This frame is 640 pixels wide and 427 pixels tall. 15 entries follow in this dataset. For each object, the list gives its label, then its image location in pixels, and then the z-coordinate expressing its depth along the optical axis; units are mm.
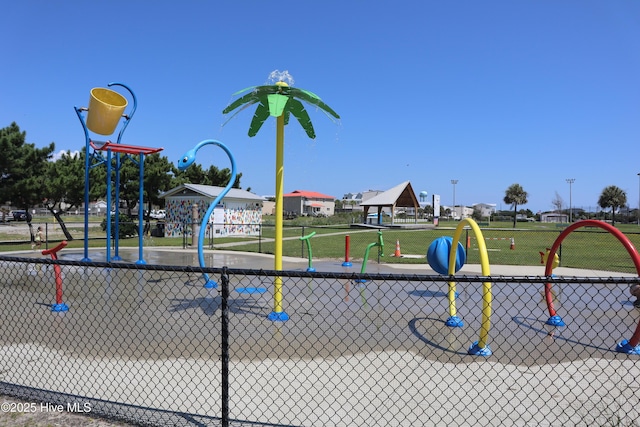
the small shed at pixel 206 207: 26672
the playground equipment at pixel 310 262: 12805
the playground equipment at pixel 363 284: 9117
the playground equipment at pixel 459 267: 5531
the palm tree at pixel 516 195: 73562
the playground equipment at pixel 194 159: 9602
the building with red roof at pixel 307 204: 99812
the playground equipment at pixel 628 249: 5875
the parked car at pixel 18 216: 55250
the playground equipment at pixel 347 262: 14425
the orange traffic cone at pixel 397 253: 17547
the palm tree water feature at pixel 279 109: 7195
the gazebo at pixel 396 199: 45612
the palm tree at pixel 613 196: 75181
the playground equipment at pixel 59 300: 7673
